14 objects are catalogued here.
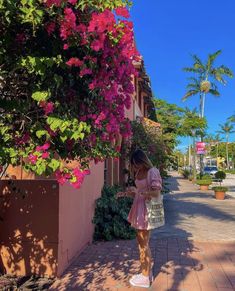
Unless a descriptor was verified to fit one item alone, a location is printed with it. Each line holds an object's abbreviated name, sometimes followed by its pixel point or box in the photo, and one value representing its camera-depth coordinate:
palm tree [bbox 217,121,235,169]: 47.76
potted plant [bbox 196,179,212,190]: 15.07
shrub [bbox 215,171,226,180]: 16.15
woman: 2.94
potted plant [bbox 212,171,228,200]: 11.26
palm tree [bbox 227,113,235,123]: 41.87
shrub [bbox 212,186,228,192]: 11.26
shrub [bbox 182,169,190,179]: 27.99
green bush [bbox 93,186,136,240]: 4.82
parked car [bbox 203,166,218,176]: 31.21
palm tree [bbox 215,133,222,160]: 53.71
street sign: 18.21
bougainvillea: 1.59
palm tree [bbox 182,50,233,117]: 19.58
